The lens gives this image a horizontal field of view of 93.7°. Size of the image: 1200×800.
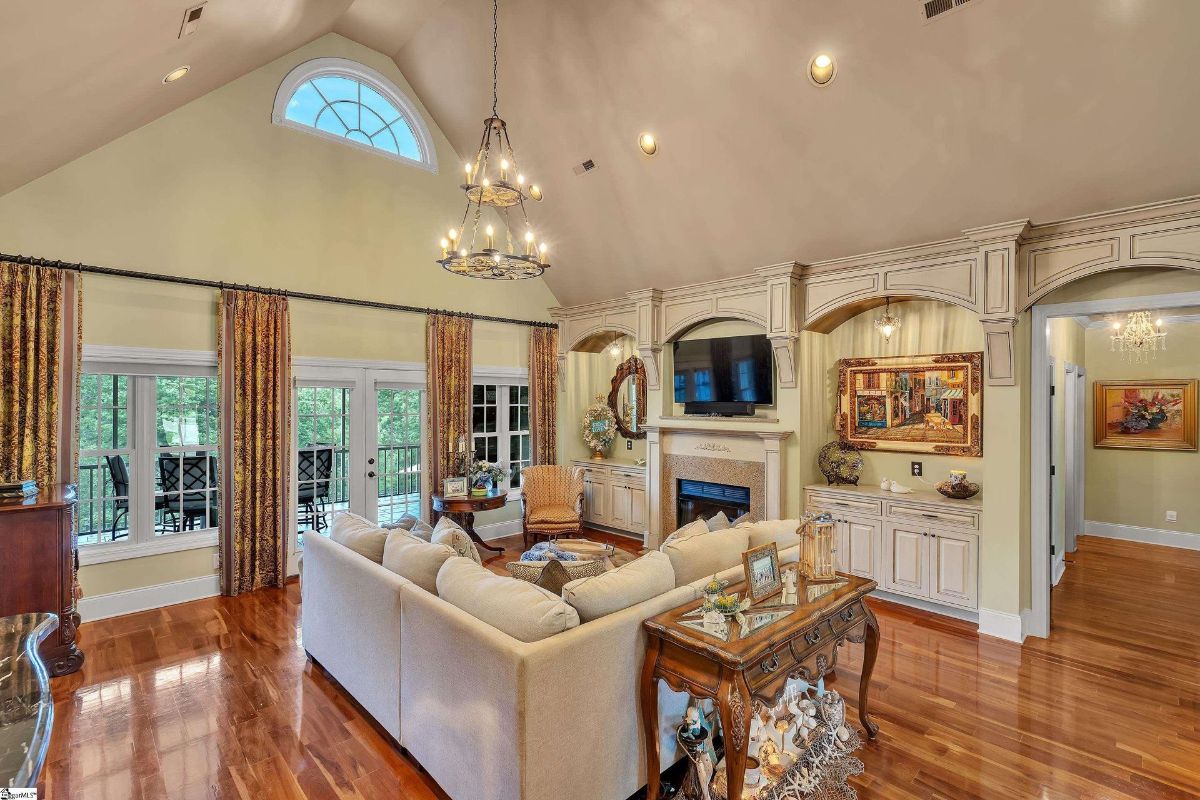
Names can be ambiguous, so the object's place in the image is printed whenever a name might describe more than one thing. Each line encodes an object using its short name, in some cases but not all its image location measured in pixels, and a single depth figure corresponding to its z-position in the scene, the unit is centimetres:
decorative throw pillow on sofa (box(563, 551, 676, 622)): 228
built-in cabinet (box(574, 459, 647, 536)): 671
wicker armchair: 589
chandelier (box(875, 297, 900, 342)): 504
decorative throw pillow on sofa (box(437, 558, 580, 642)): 210
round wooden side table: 551
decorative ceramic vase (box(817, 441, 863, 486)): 516
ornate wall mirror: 711
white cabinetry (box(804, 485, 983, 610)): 424
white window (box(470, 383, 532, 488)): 674
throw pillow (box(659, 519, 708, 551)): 312
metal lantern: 282
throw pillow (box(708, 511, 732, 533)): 354
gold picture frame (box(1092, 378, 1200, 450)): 620
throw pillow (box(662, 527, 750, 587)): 278
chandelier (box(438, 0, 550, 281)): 332
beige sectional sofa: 199
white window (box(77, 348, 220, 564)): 435
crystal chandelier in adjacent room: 548
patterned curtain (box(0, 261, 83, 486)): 385
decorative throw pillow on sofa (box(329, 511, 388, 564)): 314
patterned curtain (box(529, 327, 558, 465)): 711
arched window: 526
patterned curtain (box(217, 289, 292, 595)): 480
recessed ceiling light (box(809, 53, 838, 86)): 358
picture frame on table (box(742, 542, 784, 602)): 249
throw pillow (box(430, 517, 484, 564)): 306
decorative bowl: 438
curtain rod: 398
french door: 540
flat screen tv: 554
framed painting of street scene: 468
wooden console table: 201
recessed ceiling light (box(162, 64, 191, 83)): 360
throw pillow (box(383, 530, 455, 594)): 269
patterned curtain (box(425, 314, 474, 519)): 610
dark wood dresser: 328
